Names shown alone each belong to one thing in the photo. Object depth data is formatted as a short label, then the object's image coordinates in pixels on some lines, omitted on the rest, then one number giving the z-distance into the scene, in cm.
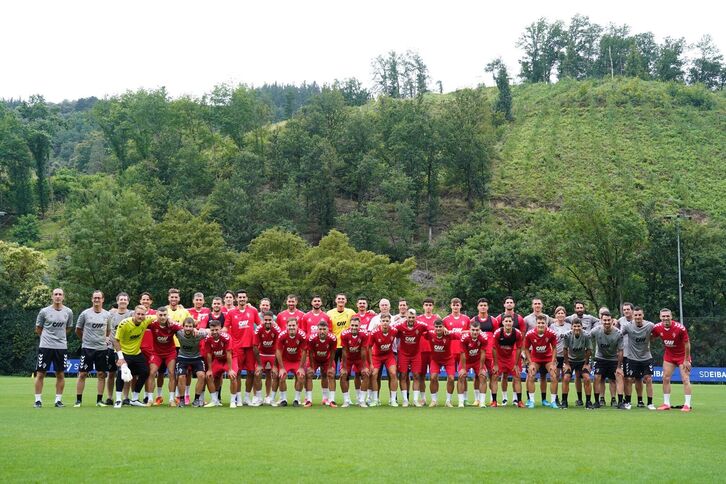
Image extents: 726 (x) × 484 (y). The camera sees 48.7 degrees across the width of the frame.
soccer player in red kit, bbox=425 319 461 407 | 1830
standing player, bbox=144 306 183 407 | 1736
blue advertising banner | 3588
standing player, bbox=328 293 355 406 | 1958
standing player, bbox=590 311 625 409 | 1817
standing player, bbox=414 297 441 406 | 1853
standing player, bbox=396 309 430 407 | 1850
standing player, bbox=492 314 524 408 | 1833
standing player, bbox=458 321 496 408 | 1800
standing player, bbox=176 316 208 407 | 1728
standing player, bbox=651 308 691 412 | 1784
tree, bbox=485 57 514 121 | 12556
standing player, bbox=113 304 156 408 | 1716
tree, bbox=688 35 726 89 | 14738
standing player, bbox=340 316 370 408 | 1803
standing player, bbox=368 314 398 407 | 1822
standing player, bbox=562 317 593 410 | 1812
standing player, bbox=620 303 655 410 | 1814
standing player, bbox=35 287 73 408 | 1666
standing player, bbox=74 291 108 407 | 1719
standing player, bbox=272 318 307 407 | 1789
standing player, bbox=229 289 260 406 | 1817
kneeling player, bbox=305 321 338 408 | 1800
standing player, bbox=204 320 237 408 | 1750
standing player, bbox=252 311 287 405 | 1809
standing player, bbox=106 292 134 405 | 1736
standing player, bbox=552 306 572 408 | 1870
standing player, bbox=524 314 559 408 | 1798
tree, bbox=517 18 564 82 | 15150
